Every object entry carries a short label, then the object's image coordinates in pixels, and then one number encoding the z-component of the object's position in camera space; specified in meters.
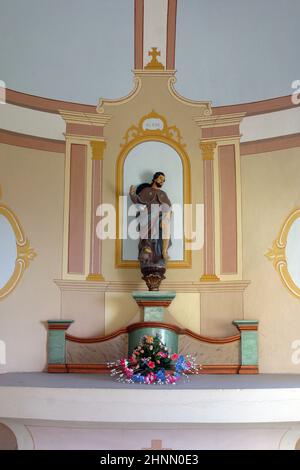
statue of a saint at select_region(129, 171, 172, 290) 6.55
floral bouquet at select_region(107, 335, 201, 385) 5.52
